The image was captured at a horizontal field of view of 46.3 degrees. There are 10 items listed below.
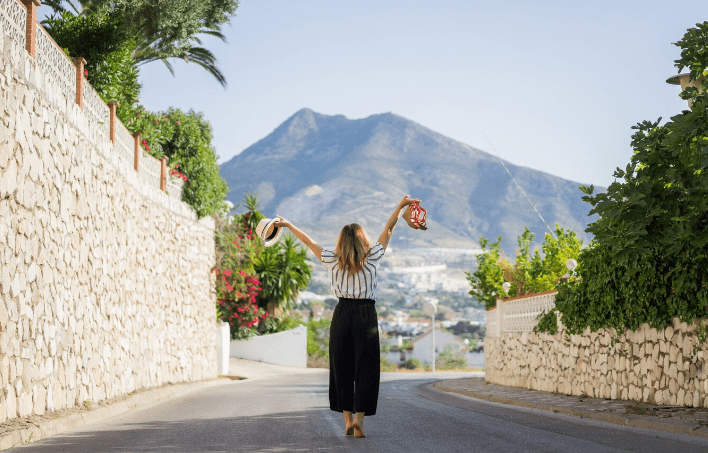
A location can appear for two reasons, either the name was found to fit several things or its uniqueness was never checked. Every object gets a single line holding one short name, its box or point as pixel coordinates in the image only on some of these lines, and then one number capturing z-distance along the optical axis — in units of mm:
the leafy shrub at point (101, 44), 20719
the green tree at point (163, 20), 22250
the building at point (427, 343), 112062
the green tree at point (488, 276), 28484
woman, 7527
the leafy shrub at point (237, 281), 28484
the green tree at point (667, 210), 9297
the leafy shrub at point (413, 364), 80600
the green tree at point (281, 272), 39531
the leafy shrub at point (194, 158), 23250
